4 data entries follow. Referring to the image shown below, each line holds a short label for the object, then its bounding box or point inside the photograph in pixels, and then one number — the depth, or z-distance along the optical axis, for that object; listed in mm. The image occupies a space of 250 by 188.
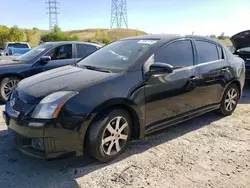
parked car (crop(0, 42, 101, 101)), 4730
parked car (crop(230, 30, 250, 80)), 5908
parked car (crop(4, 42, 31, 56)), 12114
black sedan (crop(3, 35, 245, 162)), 2239
